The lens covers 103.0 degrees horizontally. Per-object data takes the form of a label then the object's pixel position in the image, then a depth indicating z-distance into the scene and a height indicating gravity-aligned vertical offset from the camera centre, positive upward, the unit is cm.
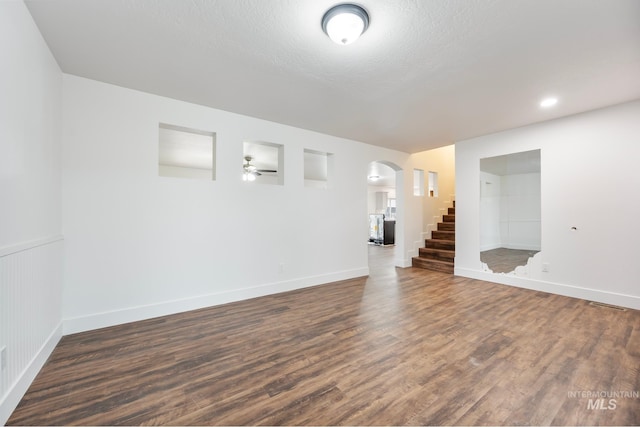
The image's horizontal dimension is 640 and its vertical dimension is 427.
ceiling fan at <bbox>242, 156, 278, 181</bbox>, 617 +111
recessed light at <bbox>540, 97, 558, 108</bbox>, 308 +138
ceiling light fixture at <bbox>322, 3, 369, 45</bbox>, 166 +130
